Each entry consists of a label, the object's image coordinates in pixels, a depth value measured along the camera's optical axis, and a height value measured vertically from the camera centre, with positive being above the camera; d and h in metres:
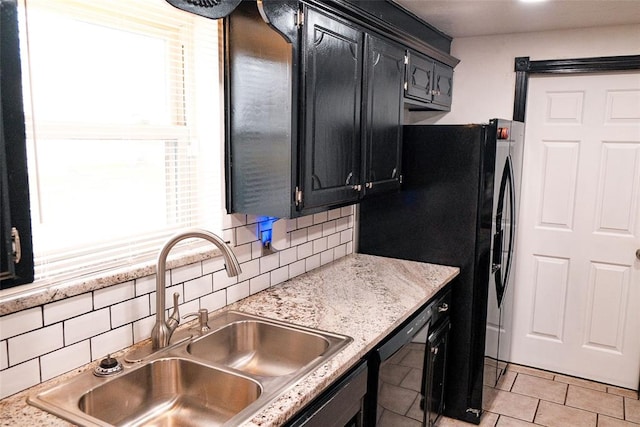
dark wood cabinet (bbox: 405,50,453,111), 2.85 +0.37
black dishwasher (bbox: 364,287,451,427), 1.95 -0.98
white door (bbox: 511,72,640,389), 3.34 -0.56
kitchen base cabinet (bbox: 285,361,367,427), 1.48 -0.81
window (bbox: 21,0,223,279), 1.48 +0.04
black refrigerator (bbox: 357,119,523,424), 2.80 -0.41
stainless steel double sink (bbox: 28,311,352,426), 1.41 -0.73
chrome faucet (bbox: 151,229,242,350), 1.62 -0.43
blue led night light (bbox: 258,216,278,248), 2.33 -0.40
